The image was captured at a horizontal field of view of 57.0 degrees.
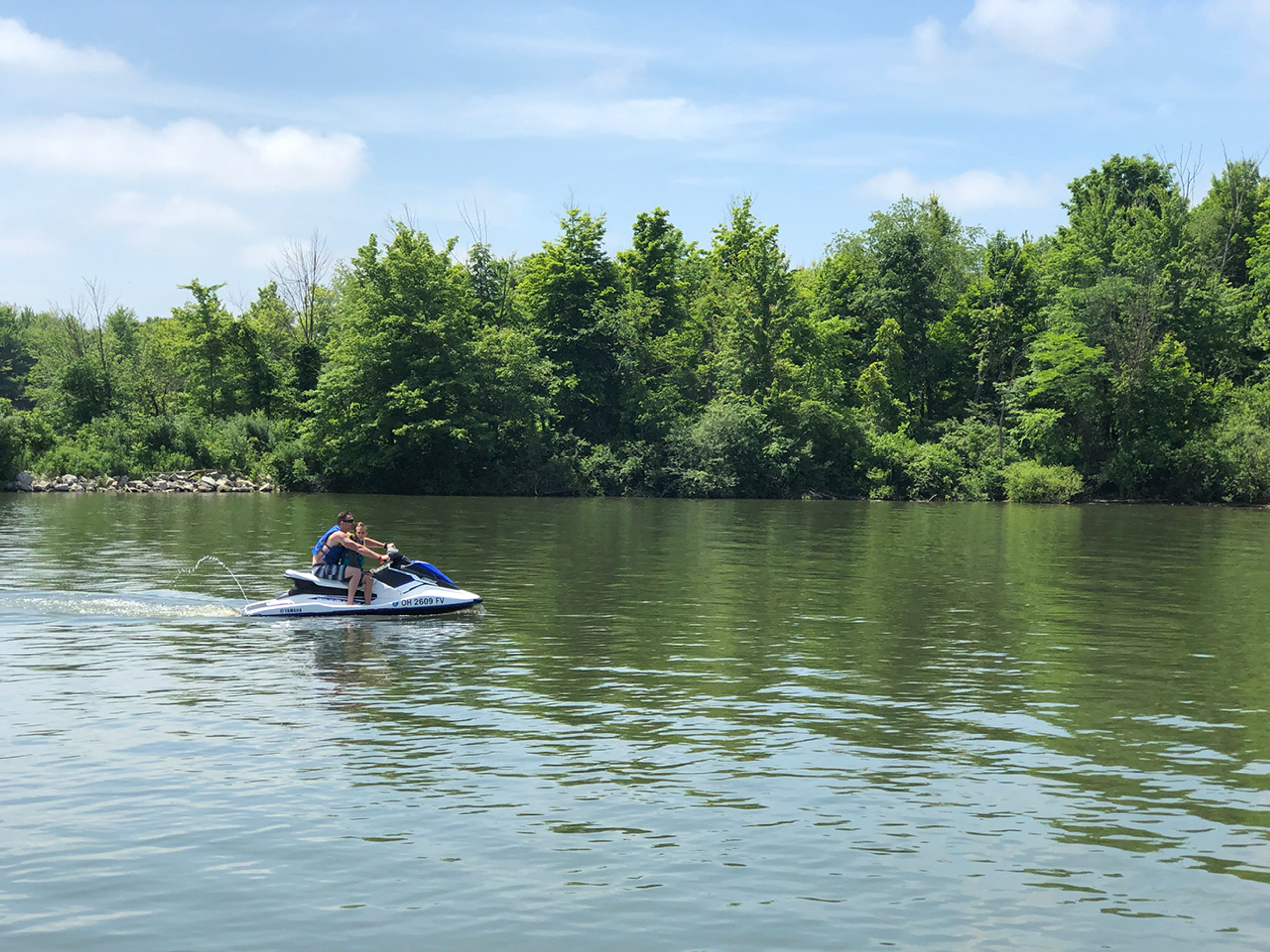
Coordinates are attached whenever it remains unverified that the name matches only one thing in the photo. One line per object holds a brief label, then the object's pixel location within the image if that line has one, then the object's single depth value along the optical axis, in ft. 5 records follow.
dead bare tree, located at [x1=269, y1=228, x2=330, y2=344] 327.47
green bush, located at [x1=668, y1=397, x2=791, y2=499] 282.77
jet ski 79.87
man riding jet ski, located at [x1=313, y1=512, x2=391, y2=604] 79.87
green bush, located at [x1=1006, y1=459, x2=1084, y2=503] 271.49
